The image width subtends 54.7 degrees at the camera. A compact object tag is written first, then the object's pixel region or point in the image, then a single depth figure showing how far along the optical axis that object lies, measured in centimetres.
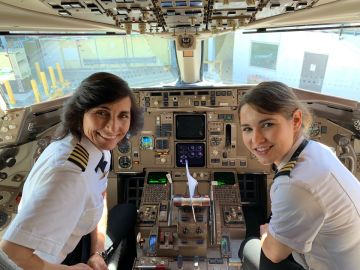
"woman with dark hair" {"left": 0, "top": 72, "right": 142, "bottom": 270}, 119
